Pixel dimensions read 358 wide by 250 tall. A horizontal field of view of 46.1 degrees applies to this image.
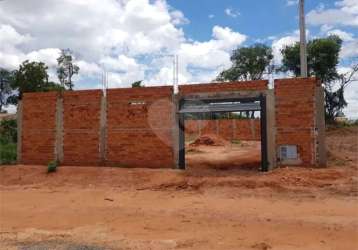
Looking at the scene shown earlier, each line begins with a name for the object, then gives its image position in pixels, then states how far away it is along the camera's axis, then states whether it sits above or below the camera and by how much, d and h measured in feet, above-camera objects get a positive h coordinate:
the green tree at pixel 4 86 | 177.52 +23.96
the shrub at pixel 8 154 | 51.83 -1.54
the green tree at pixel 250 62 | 136.67 +25.78
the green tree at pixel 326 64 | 91.35 +16.76
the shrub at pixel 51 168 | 45.08 -2.82
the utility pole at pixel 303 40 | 50.34 +12.02
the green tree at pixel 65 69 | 137.49 +23.90
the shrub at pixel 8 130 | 67.55 +2.07
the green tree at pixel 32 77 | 116.16 +18.02
